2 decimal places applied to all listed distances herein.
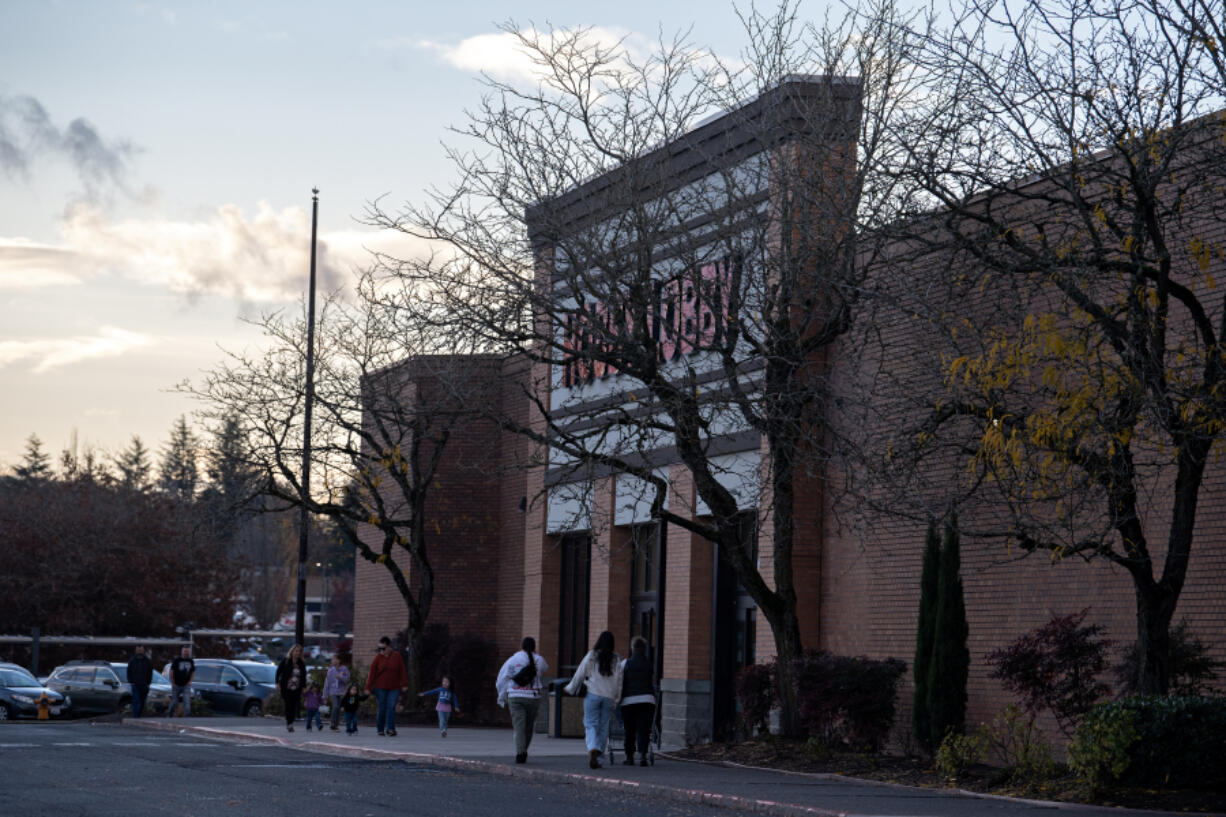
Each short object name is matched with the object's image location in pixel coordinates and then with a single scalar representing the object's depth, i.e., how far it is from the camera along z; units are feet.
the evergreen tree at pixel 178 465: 449.89
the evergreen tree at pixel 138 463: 436.76
